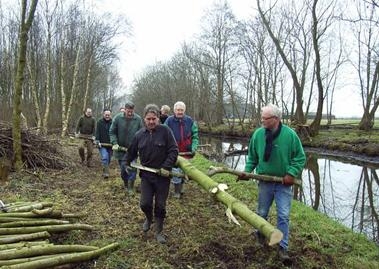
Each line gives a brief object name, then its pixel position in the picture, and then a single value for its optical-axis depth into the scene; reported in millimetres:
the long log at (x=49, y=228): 5066
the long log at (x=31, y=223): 5262
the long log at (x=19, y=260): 4205
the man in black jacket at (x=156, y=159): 5625
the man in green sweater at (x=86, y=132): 12586
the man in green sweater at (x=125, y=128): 8953
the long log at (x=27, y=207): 5887
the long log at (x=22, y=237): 4806
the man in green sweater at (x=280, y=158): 5141
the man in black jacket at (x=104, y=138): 10508
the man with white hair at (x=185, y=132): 8148
